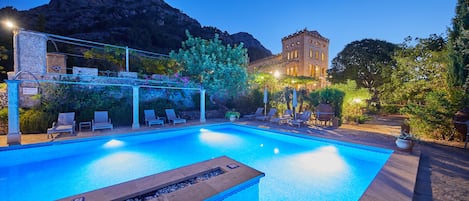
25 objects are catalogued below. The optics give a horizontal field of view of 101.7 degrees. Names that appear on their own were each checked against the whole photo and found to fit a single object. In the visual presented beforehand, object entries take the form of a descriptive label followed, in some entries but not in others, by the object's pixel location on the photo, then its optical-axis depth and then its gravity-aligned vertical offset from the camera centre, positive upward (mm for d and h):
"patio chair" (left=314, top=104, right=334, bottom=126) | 9055 -764
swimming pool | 3783 -1803
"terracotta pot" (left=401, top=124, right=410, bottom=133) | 6402 -1004
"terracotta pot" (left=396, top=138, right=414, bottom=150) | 4754 -1157
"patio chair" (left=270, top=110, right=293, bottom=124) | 9672 -1121
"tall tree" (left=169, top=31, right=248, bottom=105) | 10953 +1824
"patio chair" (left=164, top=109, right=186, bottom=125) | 9359 -1095
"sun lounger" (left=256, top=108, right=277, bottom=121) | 10375 -1102
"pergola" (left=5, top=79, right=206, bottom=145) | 5488 -584
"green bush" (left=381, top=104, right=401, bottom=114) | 14462 -837
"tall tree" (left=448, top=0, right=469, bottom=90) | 5531 +1570
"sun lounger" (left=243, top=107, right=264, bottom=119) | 11041 -1033
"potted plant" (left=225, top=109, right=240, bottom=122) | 10345 -1092
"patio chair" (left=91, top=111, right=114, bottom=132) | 7360 -1107
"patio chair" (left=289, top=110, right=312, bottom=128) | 8836 -1089
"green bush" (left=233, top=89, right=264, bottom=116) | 13075 -339
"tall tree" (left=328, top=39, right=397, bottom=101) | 19141 +3824
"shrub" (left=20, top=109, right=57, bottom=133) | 6973 -1021
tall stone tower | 26234 +6187
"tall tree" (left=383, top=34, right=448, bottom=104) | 8391 +1441
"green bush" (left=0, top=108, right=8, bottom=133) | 6871 -1046
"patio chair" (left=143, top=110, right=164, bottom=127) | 8672 -1138
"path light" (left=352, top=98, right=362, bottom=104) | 10054 -125
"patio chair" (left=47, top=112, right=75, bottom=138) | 6562 -1117
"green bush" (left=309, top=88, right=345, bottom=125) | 9648 -36
